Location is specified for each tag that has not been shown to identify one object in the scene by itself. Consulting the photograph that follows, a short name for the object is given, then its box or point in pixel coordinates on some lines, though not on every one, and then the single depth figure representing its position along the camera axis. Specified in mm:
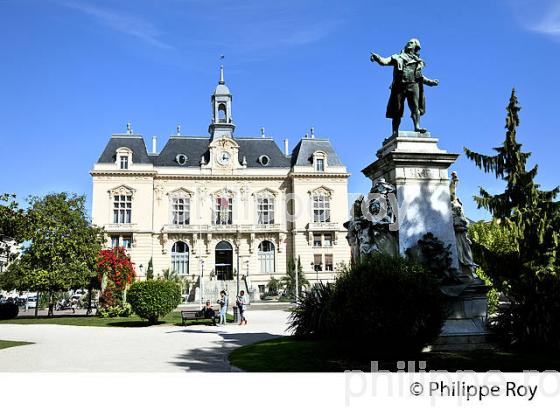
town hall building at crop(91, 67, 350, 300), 55062
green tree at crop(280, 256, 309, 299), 50125
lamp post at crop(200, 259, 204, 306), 49300
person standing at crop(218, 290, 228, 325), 22020
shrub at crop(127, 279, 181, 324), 22642
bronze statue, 11430
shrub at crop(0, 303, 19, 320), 29125
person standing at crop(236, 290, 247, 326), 21797
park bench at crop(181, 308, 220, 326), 22314
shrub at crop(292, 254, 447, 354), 8133
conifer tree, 9797
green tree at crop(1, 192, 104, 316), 28828
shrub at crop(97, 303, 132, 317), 29391
